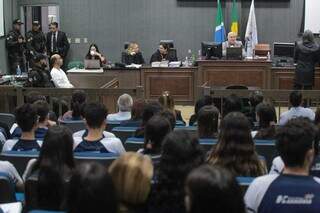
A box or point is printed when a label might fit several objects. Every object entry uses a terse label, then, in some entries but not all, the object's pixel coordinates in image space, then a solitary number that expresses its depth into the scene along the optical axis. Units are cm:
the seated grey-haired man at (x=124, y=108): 806
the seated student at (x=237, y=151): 435
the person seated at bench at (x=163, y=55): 1536
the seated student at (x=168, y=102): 820
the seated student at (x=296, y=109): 774
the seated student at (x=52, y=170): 366
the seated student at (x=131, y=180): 296
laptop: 1438
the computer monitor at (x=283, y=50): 1479
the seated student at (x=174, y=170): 335
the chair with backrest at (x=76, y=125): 741
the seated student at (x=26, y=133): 552
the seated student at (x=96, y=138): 549
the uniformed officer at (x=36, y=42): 1735
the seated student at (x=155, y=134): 455
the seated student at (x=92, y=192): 233
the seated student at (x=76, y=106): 782
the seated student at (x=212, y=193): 228
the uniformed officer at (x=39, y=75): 1149
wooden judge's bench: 1432
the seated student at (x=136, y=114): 729
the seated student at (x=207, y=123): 607
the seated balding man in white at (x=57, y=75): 1205
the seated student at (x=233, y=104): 772
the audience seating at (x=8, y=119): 808
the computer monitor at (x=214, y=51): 1468
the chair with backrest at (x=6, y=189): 424
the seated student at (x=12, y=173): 463
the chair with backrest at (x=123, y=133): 679
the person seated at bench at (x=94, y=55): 1530
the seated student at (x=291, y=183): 313
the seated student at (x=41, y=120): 639
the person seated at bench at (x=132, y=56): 1546
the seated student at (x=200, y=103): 828
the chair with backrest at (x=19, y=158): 497
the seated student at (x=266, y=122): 608
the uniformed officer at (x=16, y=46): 1728
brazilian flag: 1675
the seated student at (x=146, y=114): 621
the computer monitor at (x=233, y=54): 1449
